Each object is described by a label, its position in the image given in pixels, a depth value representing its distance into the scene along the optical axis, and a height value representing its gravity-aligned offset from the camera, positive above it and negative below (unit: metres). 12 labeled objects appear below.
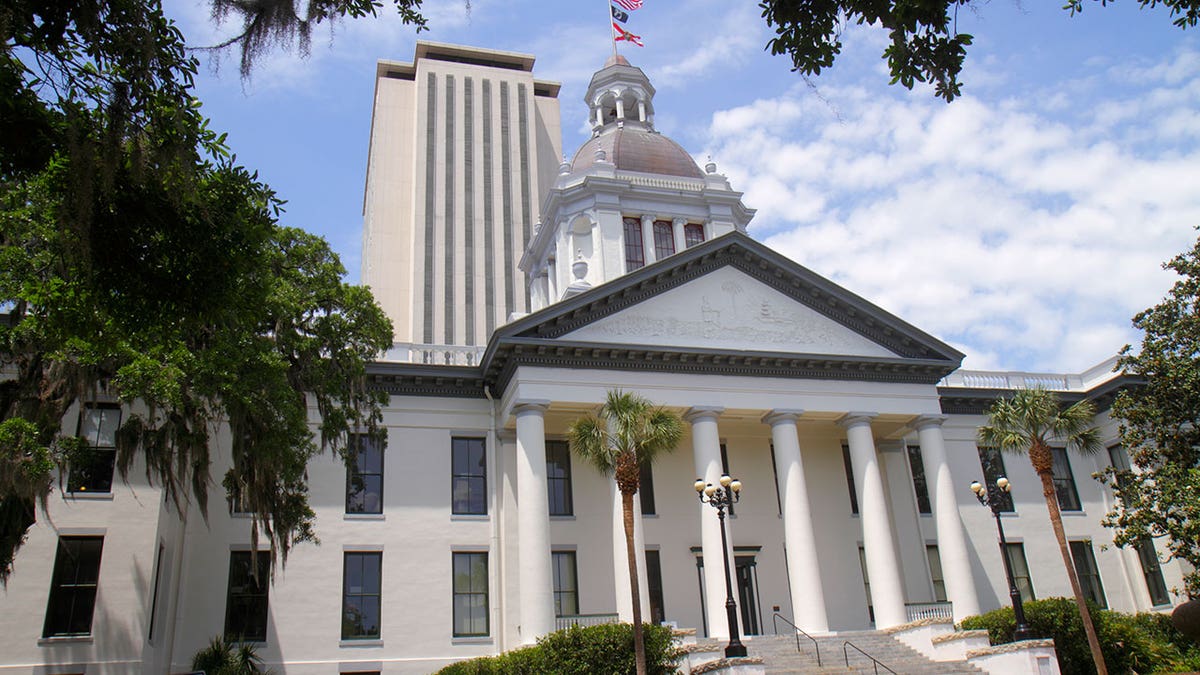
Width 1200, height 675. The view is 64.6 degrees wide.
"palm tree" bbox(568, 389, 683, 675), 21.05 +4.37
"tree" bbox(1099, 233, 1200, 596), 25.44 +4.62
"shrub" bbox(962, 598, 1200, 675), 24.05 -0.85
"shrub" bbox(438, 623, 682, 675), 21.38 -0.25
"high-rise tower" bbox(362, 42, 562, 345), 72.69 +35.21
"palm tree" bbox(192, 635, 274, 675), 22.64 +0.15
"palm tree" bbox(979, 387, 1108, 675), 22.81 +4.39
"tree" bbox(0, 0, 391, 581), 8.00 +4.53
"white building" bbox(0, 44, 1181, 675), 24.27 +3.67
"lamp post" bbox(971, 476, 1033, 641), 22.72 +0.34
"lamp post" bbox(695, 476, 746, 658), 21.06 +2.78
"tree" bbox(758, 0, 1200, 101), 7.71 +4.66
